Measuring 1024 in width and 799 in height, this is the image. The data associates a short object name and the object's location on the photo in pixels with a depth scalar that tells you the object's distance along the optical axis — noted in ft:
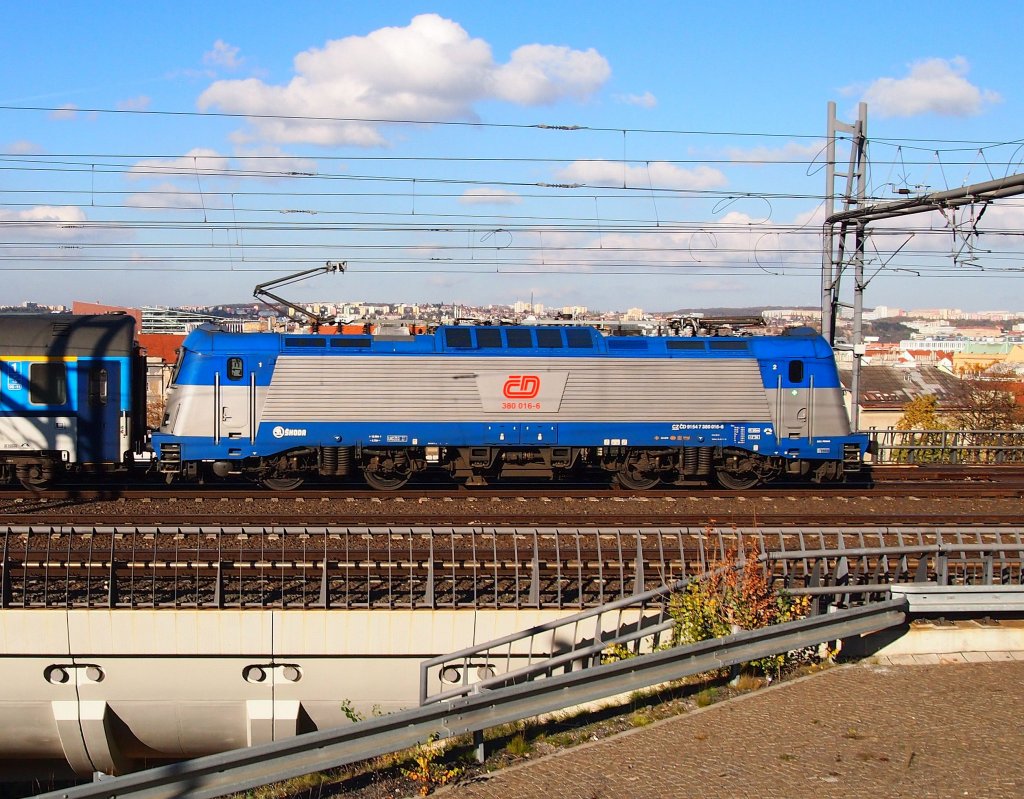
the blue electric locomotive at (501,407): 67.00
